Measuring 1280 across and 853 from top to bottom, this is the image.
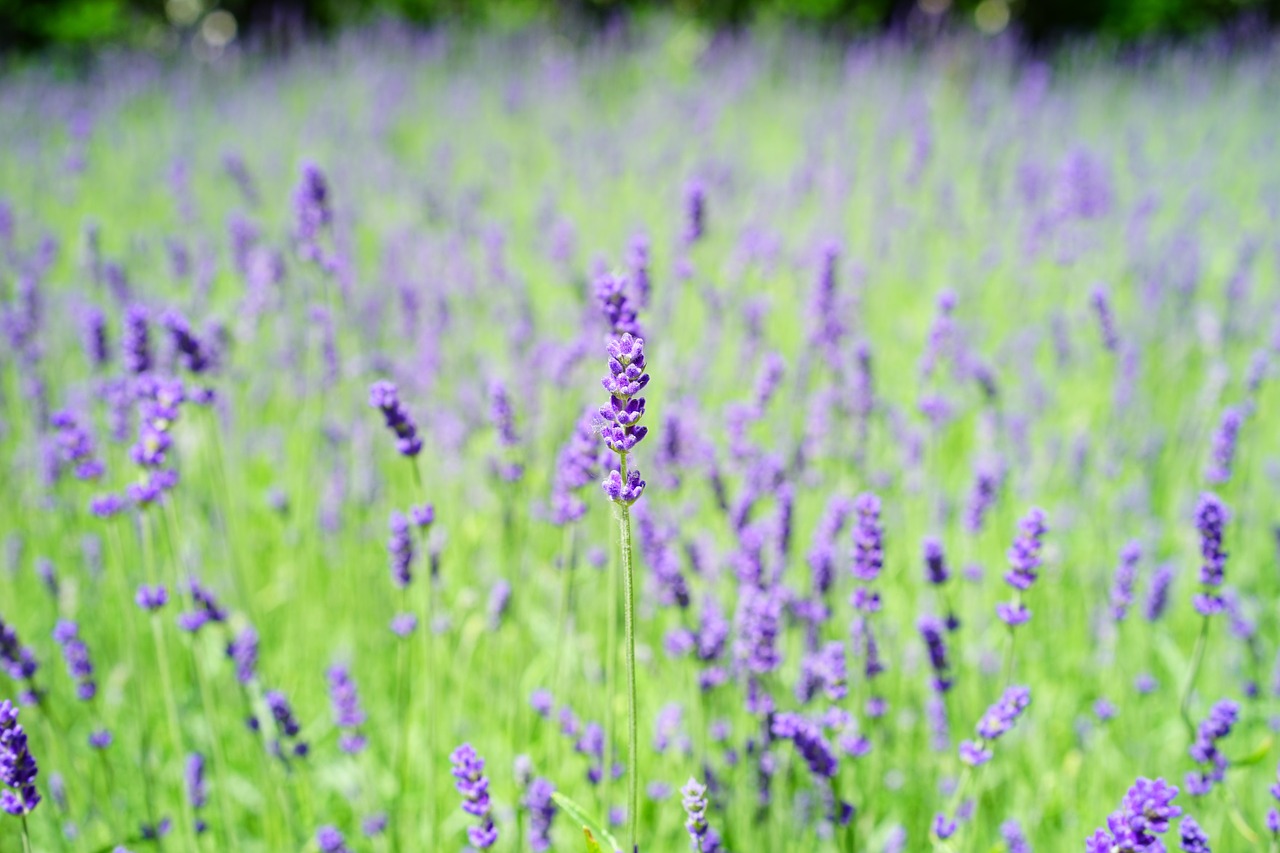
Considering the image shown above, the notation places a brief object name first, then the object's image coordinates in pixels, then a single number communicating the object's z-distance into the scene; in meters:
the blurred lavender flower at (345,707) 1.50
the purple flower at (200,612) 1.47
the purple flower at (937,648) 1.45
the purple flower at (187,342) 1.47
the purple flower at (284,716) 1.46
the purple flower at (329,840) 1.47
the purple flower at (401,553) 1.45
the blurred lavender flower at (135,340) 1.49
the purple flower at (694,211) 1.82
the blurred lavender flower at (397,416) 1.39
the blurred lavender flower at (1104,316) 1.82
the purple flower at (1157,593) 1.59
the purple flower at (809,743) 1.39
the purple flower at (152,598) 1.45
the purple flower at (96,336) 1.66
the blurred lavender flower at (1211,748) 1.40
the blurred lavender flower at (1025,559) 1.39
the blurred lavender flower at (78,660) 1.48
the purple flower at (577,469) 1.45
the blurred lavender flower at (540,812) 1.42
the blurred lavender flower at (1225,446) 1.52
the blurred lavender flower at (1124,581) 1.50
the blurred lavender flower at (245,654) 1.53
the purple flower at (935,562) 1.45
